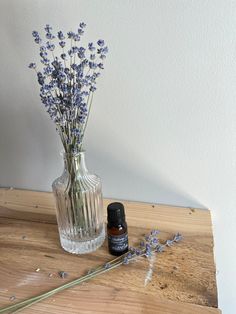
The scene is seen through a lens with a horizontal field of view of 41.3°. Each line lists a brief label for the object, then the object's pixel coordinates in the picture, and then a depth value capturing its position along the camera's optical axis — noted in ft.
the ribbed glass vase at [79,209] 2.09
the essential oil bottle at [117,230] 1.99
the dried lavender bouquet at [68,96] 1.78
